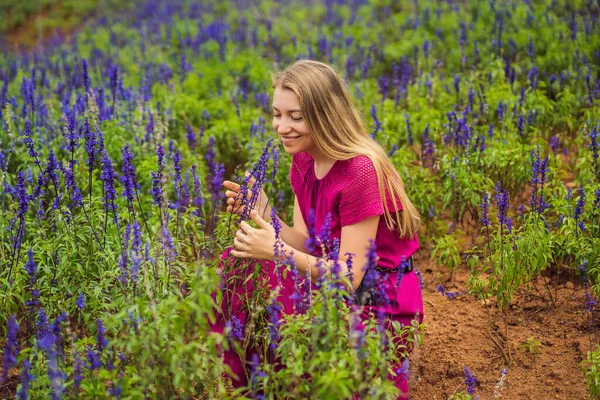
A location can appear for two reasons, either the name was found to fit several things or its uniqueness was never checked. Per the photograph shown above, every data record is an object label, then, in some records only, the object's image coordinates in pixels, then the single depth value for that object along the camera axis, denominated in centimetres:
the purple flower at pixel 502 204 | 320
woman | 303
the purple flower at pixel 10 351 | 217
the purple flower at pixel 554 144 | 440
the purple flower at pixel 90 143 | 306
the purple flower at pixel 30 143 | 314
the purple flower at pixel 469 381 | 270
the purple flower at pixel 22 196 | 288
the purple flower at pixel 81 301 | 243
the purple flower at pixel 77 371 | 216
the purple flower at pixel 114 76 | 486
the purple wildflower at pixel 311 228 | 245
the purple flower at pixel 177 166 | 292
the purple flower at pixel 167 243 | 241
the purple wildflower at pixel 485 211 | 329
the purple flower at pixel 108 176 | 286
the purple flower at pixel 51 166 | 291
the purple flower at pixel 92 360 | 220
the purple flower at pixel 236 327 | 273
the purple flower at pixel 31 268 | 242
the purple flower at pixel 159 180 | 282
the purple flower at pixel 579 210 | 333
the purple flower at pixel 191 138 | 505
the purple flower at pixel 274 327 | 229
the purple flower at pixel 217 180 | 269
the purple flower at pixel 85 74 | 466
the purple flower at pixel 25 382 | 213
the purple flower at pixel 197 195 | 328
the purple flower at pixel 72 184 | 301
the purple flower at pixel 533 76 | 541
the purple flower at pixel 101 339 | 226
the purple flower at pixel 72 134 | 300
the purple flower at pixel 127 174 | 275
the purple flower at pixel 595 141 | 377
